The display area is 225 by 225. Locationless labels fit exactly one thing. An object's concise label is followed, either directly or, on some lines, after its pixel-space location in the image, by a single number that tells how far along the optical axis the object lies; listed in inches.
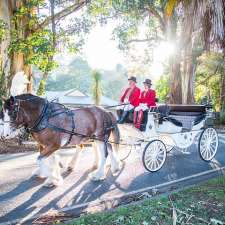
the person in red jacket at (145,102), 352.5
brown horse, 284.8
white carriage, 341.4
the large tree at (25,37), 532.7
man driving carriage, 363.6
